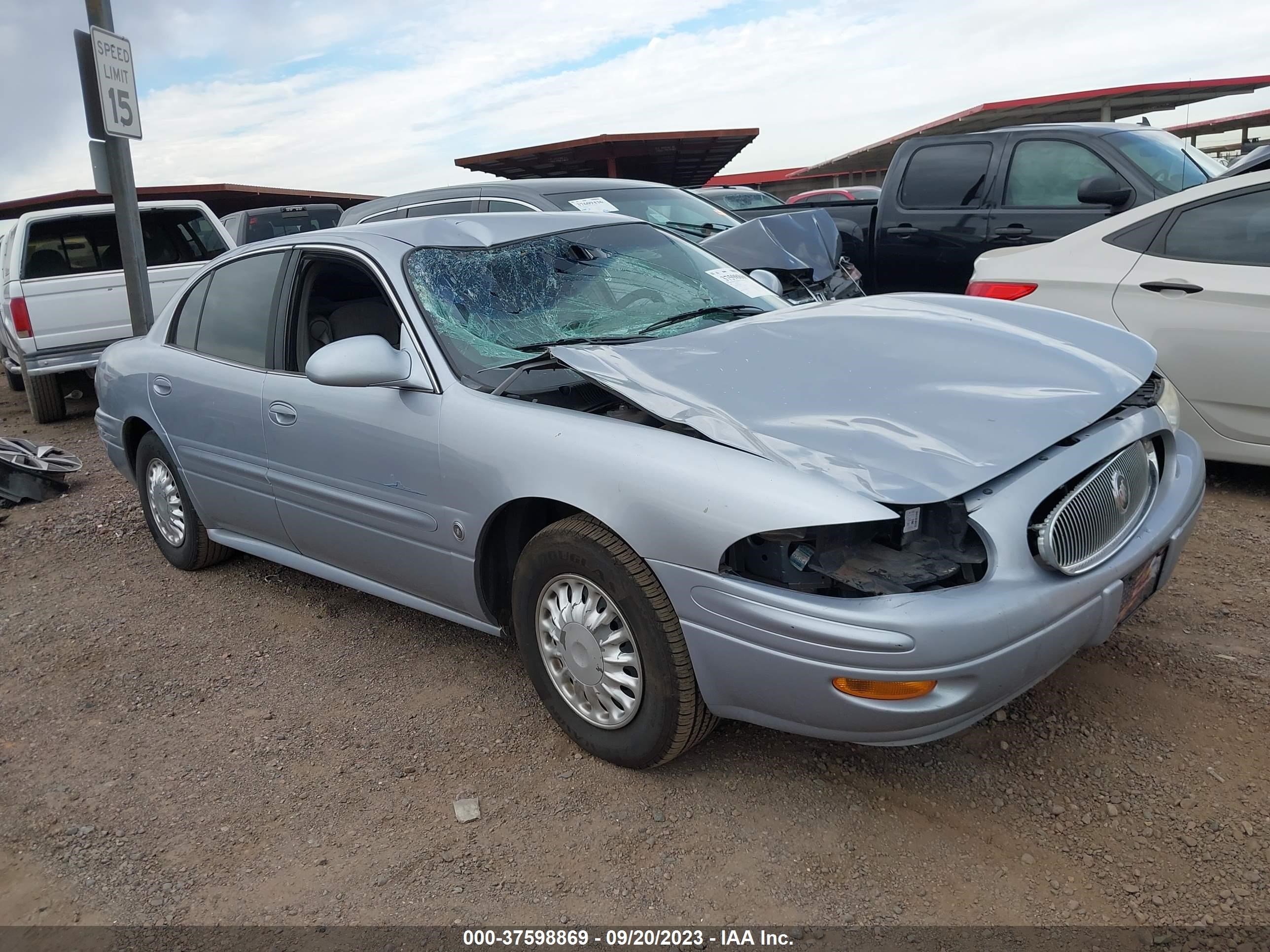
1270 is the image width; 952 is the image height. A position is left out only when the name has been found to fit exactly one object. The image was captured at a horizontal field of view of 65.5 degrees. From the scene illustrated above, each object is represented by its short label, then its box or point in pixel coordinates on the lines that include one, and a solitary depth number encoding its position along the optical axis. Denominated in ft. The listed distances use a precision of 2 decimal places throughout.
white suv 27.58
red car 57.52
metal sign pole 25.08
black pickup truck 20.89
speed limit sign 24.29
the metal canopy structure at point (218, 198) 74.79
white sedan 14.11
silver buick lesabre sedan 7.45
